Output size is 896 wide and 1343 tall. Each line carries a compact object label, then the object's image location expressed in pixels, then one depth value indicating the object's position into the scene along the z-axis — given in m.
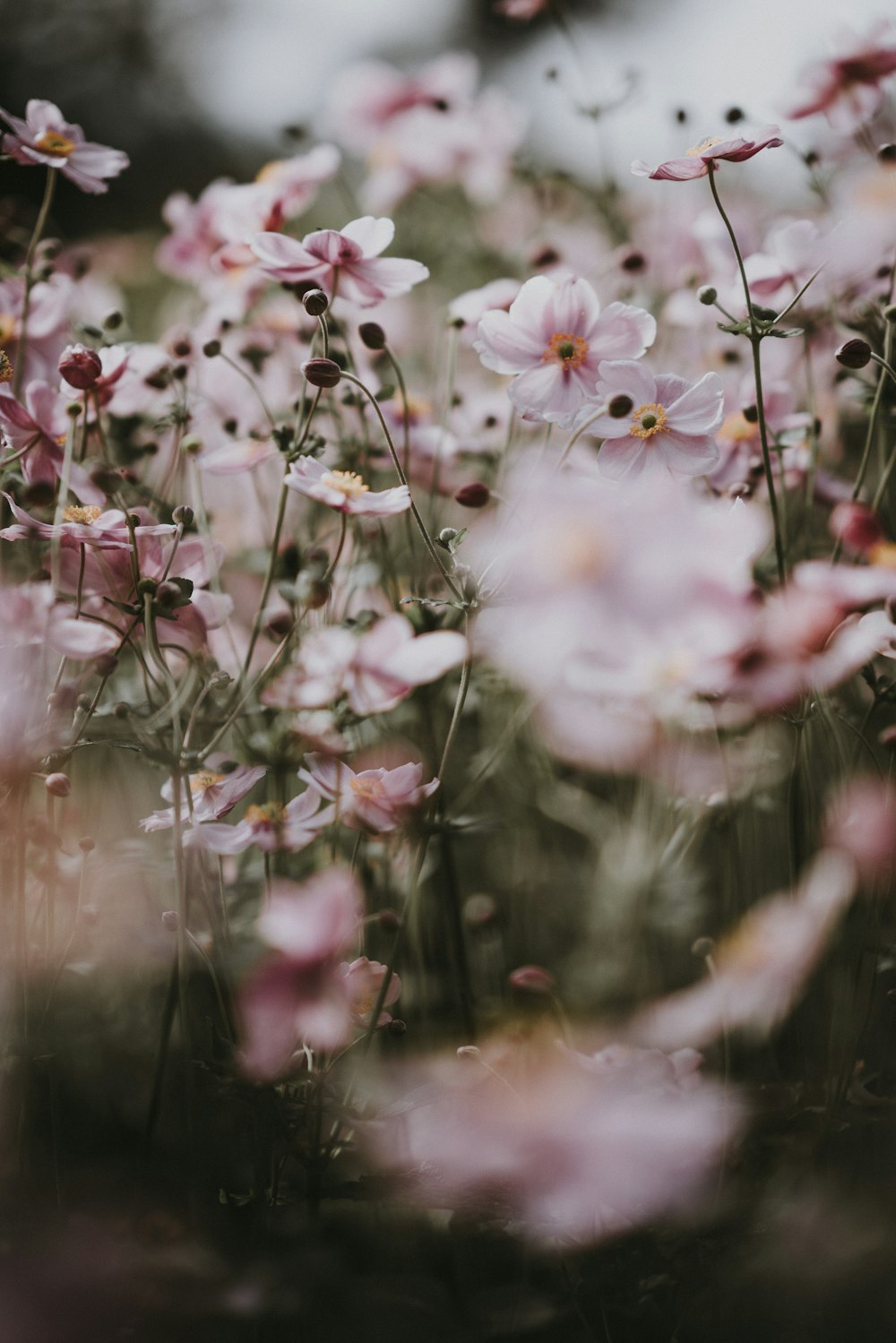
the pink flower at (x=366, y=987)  0.50
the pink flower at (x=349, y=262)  0.56
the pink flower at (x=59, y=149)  0.64
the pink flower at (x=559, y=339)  0.54
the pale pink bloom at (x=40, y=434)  0.56
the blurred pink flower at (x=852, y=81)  0.75
